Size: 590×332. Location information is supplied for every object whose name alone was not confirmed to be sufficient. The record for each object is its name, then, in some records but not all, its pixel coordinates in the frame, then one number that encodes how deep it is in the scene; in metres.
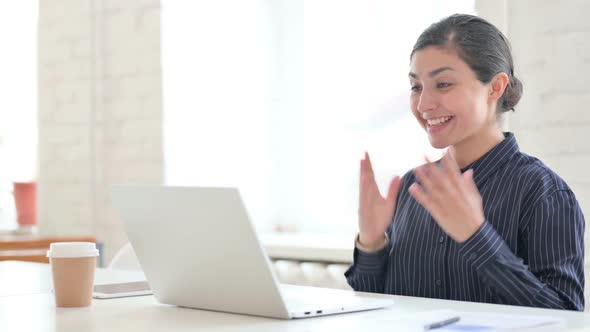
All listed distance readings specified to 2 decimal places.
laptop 2.32
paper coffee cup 2.55
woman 2.61
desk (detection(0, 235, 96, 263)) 4.60
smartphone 2.71
